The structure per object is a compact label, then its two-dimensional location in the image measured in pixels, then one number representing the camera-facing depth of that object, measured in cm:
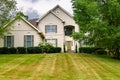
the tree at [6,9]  1645
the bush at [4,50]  1851
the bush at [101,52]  1894
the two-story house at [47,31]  1981
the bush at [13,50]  1847
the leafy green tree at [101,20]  1389
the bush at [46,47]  1891
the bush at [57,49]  1980
